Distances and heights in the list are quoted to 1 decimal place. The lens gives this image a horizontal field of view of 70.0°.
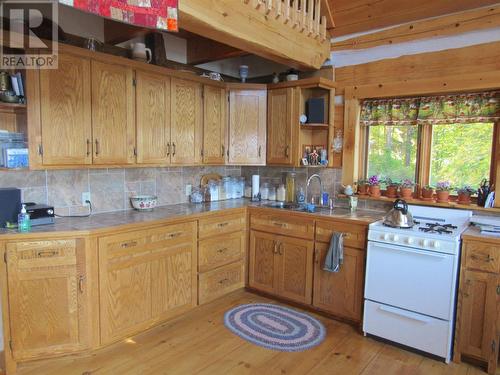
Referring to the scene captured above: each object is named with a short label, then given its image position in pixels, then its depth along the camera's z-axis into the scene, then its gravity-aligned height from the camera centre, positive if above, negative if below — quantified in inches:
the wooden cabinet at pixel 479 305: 94.9 -38.8
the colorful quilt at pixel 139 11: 67.4 +28.5
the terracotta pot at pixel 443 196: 120.6 -11.7
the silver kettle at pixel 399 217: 109.8 -17.7
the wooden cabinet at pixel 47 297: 90.7 -38.3
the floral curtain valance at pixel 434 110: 115.4 +17.9
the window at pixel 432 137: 118.0 +8.4
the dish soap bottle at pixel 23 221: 93.7 -18.6
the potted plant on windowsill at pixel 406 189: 128.5 -10.4
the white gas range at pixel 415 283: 99.2 -35.9
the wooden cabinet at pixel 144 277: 101.7 -38.2
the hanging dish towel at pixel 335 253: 119.0 -31.7
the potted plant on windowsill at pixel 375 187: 135.4 -10.4
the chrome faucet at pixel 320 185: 150.0 -11.3
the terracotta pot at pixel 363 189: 137.9 -11.6
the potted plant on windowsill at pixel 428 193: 124.9 -11.4
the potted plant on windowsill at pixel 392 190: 132.6 -11.1
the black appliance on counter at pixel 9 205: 94.7 -14.5
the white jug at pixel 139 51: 120.2 +34.5
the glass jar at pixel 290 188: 155.9 -13.3
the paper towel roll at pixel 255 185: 161.9 -12.9
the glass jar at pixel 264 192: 163.0 -16.0
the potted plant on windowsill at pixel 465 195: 117.6 -10.9
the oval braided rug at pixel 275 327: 109.6 -56.4
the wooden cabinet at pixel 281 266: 130.3 -41.5
